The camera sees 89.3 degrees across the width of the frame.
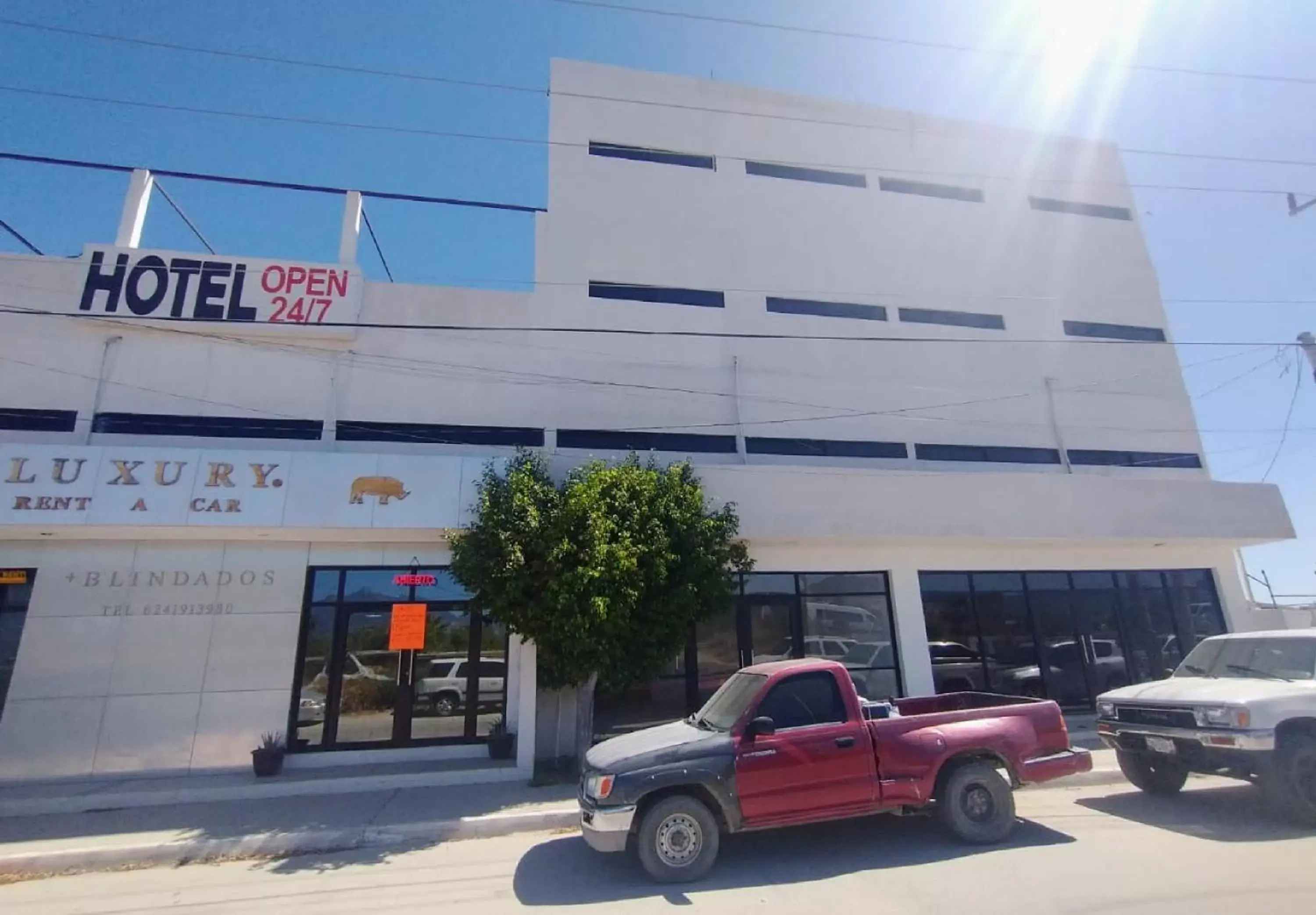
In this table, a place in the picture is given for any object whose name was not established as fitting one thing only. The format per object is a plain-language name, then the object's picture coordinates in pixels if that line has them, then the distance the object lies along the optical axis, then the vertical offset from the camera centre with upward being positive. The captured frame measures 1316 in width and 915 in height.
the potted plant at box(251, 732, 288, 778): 10.19 -1.32
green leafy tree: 9.54 +1.31
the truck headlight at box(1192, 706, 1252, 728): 6.93 -0.81
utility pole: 11.33 +4.78
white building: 10.84 +4.72
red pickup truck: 5.91 -1.05
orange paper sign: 11.54 +0.59
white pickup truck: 6.84 -0.87
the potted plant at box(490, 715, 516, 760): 11.02 -1.30
